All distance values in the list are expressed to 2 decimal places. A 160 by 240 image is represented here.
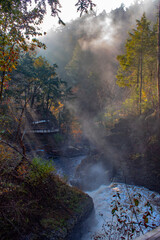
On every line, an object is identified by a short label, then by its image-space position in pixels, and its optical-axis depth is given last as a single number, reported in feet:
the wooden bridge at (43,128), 70.43
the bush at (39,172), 17.46
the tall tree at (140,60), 60.18
